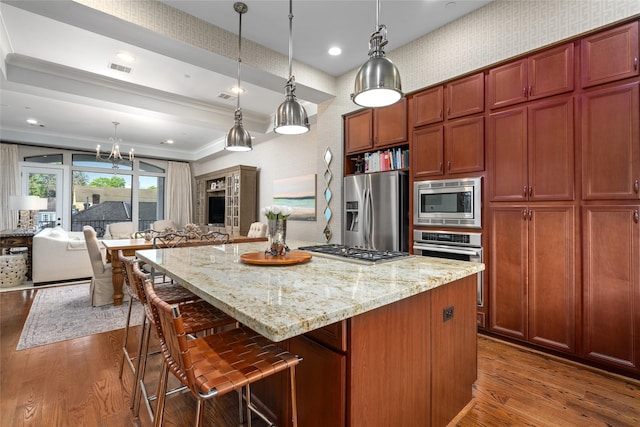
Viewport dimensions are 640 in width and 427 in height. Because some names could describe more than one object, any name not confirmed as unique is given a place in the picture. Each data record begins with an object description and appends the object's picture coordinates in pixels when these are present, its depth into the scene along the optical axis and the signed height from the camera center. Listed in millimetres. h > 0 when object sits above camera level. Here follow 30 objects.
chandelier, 6010 +1300
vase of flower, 1967 -83
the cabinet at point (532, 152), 2307 +510
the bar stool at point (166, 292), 1832 -503
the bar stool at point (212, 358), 963 -547
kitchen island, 1068 -482
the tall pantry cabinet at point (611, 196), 2031 +129
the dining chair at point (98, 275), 3775 -777
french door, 6914 +635
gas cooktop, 1837 -267
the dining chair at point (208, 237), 4322 -326
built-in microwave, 2787 +116
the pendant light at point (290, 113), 2227 +750
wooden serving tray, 1741 -267
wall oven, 2781 -305
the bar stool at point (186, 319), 1469 -540
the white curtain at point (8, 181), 6441 +716
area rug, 2898 -1154
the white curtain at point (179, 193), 8805 +637
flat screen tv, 7785 +94
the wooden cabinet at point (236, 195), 6539 +456
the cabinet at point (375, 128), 3400 +1043
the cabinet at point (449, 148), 2799 +655
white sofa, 4602 -688
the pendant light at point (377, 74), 1593 +747
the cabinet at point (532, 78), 2311 +1121
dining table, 3758 -509
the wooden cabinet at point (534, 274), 2307 -489
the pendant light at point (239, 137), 2979 +772
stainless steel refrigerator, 3357 +45
